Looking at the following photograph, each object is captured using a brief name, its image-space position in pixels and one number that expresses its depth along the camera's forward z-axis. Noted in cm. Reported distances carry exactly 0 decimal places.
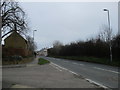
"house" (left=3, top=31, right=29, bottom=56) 1710
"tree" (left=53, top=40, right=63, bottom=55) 5321
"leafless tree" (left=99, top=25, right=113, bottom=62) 2032
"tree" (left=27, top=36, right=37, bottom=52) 4009
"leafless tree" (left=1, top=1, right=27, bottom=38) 1872
